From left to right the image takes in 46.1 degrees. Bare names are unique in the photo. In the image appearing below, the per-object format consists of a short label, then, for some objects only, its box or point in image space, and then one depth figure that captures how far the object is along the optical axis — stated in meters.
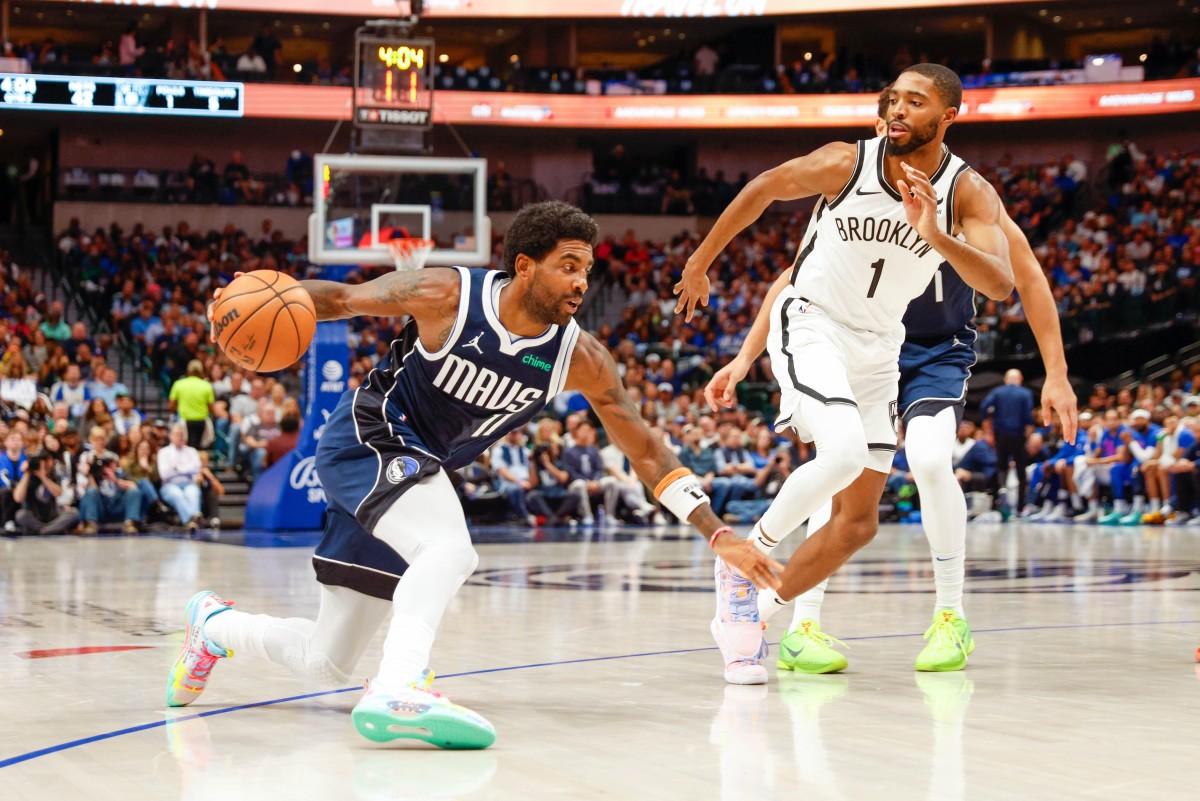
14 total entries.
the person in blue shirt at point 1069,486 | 17.17
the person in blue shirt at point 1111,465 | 16.72
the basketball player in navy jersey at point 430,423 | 4.18
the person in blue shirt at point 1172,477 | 16.05
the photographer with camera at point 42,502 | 13.51
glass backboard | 16.38
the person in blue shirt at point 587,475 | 16.00
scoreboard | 22.06
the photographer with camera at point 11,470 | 13.53
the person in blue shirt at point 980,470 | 17.20
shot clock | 17.19
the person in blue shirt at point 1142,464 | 16.41
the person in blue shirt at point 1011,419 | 16.83
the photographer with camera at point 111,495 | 13.96
